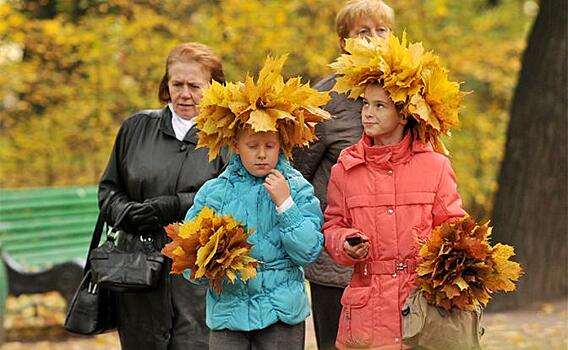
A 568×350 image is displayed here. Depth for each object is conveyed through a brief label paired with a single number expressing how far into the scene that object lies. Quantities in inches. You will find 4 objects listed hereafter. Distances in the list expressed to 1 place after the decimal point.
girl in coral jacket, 418.9
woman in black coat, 502.6
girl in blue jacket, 420.2
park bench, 856.3
